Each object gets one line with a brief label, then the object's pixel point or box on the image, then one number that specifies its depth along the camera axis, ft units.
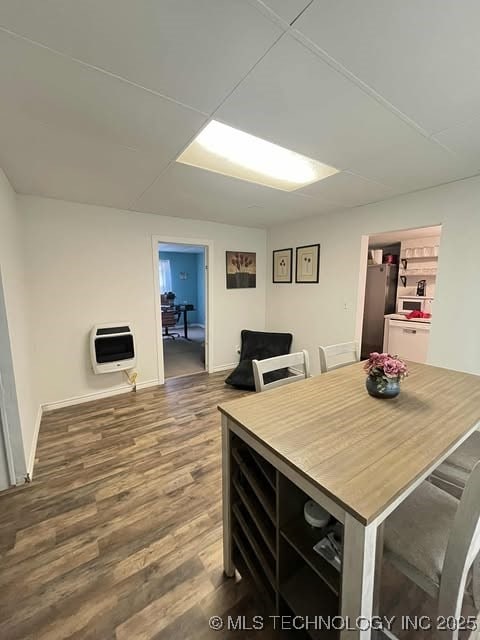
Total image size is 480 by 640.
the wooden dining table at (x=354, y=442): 2.43
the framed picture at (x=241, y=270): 13.99
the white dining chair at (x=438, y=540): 2.61
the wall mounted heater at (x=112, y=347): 10.21
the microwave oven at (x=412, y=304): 14.72
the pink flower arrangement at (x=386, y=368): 4.57
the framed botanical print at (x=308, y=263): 12.39
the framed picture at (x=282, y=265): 13.80
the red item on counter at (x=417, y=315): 13.69
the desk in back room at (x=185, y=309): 21.57
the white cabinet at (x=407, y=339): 12.80
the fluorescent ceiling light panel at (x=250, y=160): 6.23
